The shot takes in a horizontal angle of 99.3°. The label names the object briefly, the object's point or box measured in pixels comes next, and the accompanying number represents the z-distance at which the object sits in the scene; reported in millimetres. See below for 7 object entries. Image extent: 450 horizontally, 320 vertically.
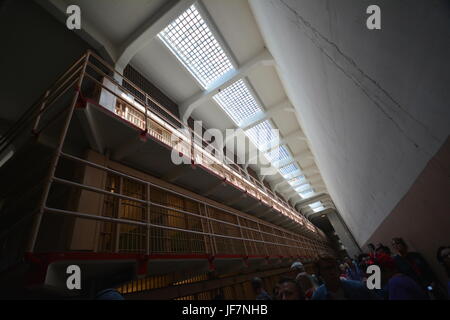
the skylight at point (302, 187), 18578
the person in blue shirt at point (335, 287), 1538
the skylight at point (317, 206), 22973
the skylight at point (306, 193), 20289
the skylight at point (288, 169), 15787
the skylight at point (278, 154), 13547
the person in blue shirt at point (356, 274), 4529
